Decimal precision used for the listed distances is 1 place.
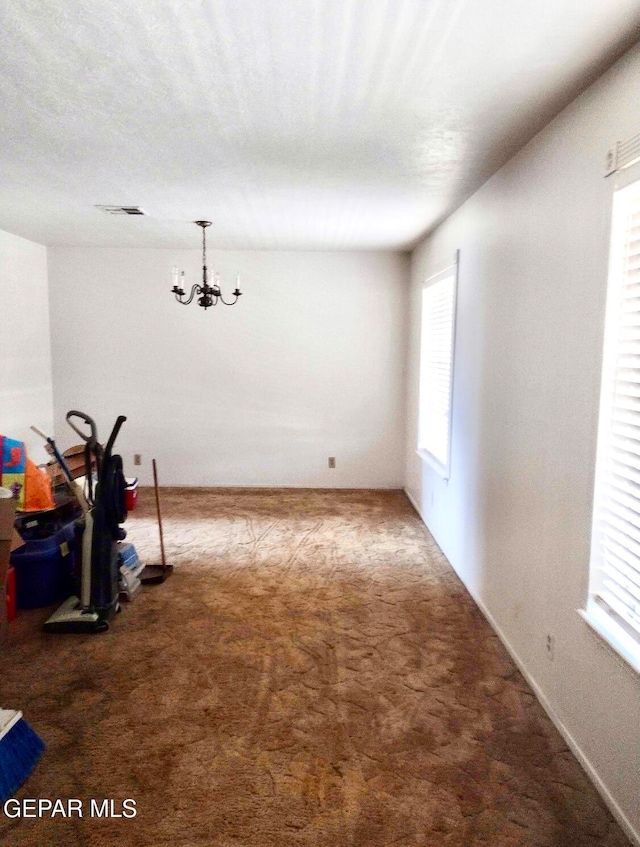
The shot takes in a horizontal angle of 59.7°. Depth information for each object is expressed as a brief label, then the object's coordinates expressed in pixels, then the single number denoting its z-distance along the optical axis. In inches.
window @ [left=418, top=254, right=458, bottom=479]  169.2
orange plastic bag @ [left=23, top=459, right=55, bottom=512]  136.2
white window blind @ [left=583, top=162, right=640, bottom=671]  72.9
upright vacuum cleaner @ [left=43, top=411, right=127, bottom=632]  121.7
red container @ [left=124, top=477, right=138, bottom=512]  148.4
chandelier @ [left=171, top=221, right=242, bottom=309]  172.7
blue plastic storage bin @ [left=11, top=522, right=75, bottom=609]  131.7
